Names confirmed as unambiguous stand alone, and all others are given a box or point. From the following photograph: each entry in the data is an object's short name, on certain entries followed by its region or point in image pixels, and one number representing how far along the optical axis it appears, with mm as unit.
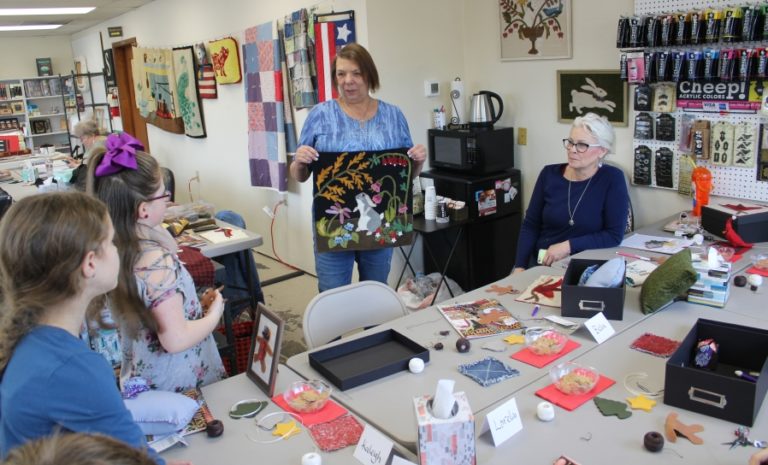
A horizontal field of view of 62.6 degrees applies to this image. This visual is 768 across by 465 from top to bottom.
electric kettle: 4117
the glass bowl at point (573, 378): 1668
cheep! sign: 3029
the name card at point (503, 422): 1455
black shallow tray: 1783
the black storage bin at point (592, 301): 2123
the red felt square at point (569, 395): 1621
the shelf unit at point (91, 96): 9672
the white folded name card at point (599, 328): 1971
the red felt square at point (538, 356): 1860
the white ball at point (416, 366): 1824
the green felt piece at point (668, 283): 2139
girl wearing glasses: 1772
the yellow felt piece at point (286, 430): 1565
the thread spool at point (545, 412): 1554
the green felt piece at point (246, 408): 1661
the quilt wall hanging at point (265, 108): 4907
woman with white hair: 2889
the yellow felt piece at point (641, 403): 1592
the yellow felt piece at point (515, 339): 2006
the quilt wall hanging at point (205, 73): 6145
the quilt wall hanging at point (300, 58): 4402
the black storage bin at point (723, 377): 1491
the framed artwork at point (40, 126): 10820
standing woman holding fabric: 2928
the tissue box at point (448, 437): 1302
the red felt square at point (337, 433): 1510
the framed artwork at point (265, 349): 1713
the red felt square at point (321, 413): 1620
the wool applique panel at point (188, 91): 6422
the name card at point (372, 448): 1389
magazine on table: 2096
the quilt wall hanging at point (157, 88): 6901
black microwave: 3967
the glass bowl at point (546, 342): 1905
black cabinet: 3988
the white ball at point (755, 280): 2305
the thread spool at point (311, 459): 1397
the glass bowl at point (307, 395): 1657
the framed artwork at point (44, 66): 10789
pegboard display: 3100
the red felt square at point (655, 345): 1882
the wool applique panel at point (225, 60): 5562
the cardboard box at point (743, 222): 2734
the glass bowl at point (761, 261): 2512
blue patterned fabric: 1771
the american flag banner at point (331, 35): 4039
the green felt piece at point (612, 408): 1567
